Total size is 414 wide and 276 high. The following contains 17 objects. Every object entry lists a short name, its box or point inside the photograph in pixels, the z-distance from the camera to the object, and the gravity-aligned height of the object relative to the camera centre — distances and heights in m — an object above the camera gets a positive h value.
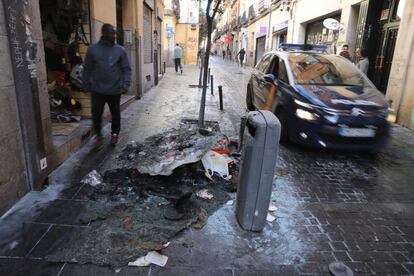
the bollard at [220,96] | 9.16 -1.31
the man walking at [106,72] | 4.88 -0.41
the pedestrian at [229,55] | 48.14 -0.96
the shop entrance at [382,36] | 9.43 +0.54
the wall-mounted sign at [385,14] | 9.82 +1.20
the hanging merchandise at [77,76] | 6.11 -0.60
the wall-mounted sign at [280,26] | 20.19 +1.56
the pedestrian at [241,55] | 29.80 -0.53
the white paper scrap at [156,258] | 2.69 -1.71
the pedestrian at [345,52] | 9.35 +0.03
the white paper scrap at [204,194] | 3.84 -1.68
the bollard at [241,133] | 4.85 -1.28
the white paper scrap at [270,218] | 3.45 -1.73
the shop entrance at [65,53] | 5.91 -0.19
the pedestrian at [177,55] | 20.30 -0.52
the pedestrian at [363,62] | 8.87 -0.22
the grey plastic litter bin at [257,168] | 2.90 -1.06
